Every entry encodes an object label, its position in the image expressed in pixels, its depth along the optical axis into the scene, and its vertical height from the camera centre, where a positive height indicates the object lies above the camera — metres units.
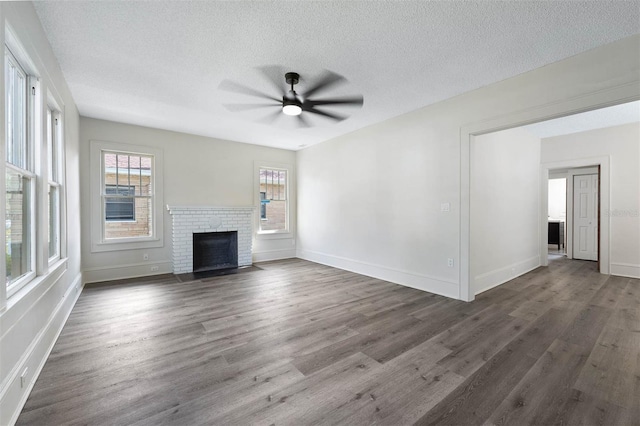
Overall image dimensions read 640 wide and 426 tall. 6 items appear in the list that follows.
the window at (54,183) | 2.85 +0.28
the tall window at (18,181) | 1.79 +0.20
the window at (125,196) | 4.59 +0.25
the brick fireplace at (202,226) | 5.21 -0.32
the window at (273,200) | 6.52 +0.25
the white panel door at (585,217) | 6.49 -0.15
